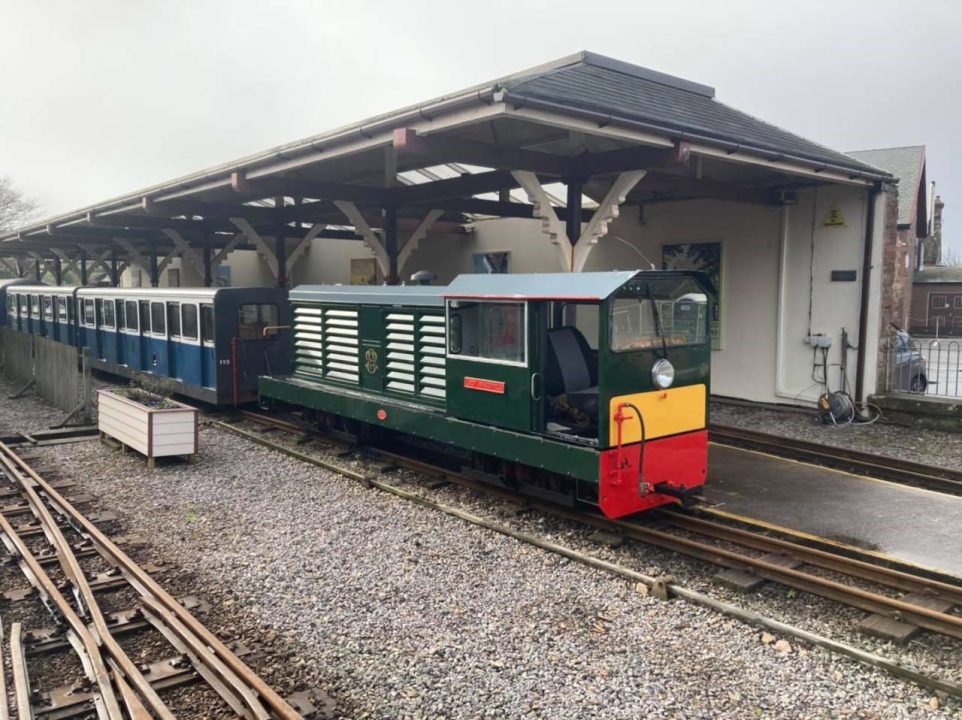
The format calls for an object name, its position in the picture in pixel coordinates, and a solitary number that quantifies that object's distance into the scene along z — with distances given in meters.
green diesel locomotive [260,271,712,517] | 6.08
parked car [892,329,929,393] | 12.16
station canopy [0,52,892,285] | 7.88
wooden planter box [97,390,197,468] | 8.99
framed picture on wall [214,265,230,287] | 25.00
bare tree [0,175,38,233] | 53.03
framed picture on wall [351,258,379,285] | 22.16
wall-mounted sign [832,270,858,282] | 12.07
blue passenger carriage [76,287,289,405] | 11.53
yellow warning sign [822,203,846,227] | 12.21
